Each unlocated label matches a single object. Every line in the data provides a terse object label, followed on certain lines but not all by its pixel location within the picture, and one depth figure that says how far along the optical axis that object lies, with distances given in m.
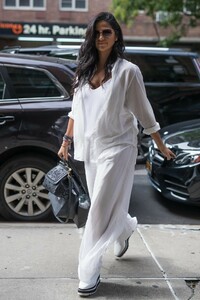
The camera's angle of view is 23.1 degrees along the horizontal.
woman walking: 3.17
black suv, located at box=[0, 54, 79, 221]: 4.86
